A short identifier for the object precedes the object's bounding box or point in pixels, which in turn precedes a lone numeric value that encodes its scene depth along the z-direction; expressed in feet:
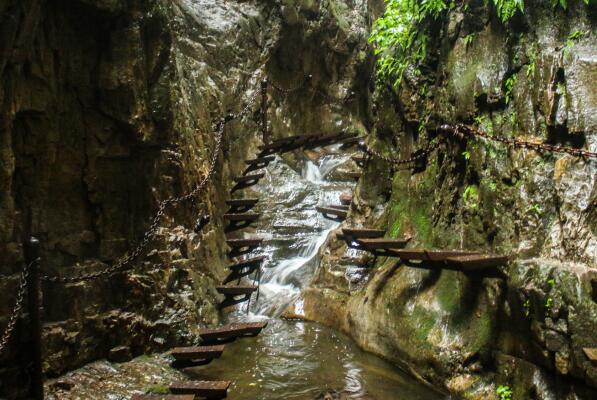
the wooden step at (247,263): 29.08
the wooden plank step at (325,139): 49.11
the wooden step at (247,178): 37.12
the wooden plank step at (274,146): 44.77
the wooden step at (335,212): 35.65
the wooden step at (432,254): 18.81
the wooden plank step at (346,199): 38.11
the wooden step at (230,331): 21.91
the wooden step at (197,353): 19.94
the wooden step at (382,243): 22.54
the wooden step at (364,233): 25.09
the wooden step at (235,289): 26.37
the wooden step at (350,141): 50.73
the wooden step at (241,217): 31.99
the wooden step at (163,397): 15.47
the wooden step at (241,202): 33.30
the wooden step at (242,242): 30.73
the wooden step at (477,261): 17.11
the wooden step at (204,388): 16.24
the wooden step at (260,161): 41.09
